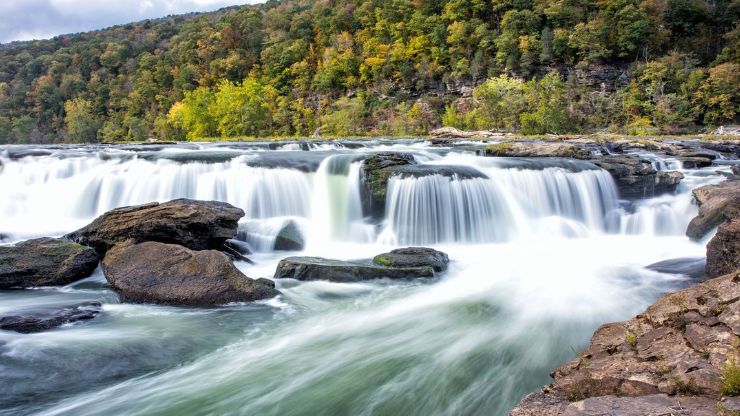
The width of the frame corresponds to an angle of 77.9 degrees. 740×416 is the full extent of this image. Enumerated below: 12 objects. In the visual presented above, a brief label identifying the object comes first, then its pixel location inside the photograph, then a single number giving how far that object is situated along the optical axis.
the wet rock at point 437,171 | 12.96
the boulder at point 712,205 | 9.94
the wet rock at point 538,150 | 16.52
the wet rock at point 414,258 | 9.12
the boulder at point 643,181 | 13.93
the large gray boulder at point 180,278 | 7.23
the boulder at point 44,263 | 8.19
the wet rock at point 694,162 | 16.45
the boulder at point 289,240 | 11.38
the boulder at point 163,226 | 8.91
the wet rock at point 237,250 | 10.20
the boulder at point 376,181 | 12.87
